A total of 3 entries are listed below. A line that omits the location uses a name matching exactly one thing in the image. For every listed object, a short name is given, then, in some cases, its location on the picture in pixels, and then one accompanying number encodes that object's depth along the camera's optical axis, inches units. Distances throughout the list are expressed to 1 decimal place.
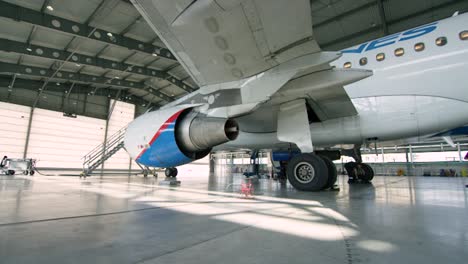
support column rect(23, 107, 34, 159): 782.5
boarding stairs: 470.3
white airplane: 116.9
